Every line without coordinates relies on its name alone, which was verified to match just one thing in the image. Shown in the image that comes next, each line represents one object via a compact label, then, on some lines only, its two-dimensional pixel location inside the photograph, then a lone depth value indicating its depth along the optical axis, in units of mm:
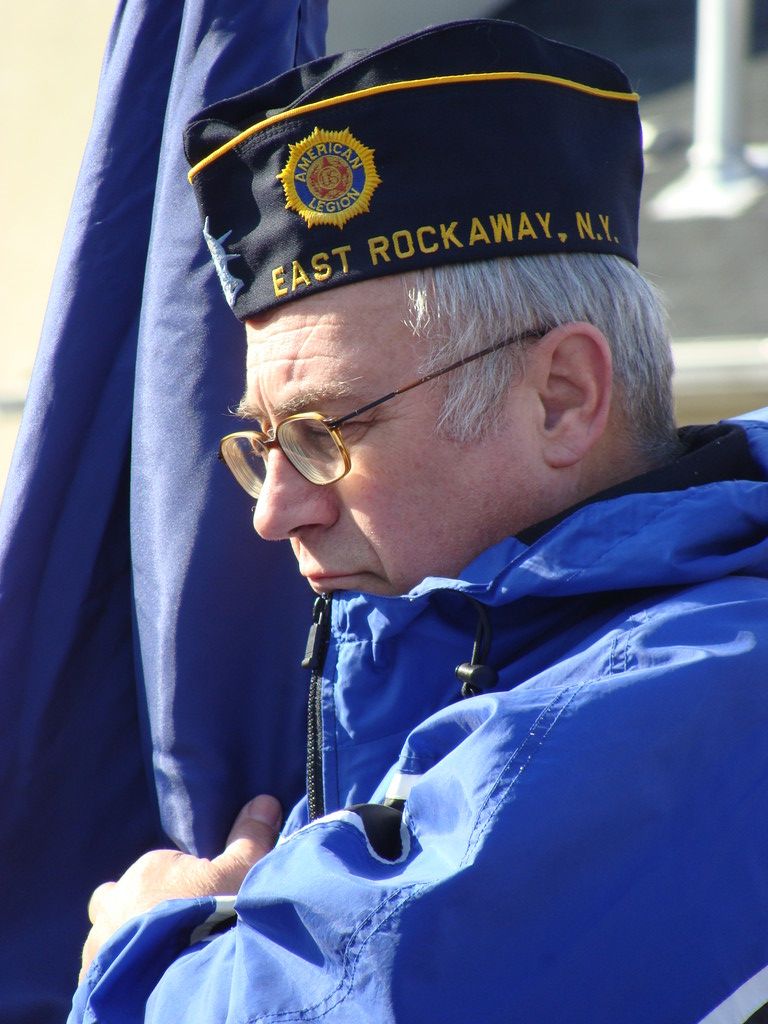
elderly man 5313
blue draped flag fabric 5597
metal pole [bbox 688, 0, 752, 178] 10034
